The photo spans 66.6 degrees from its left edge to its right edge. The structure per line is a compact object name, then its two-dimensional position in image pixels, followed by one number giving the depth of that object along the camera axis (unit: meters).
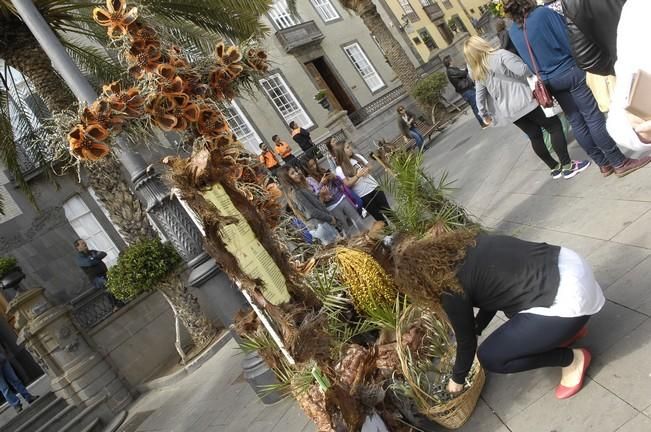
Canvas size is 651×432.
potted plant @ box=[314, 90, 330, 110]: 20.69
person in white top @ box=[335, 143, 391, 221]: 7.58
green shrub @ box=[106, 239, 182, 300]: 7.38
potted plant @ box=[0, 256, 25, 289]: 8.41
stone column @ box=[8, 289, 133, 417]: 7.88
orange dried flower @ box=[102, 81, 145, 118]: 2.79
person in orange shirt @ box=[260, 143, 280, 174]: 11.68
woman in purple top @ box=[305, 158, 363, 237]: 7.30
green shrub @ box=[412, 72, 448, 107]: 18.12
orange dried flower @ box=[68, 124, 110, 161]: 2.69
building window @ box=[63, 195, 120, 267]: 14.76
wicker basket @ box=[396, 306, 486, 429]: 2.94
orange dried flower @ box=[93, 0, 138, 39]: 2.99
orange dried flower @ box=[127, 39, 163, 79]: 3.02
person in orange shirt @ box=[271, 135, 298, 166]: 14.59
